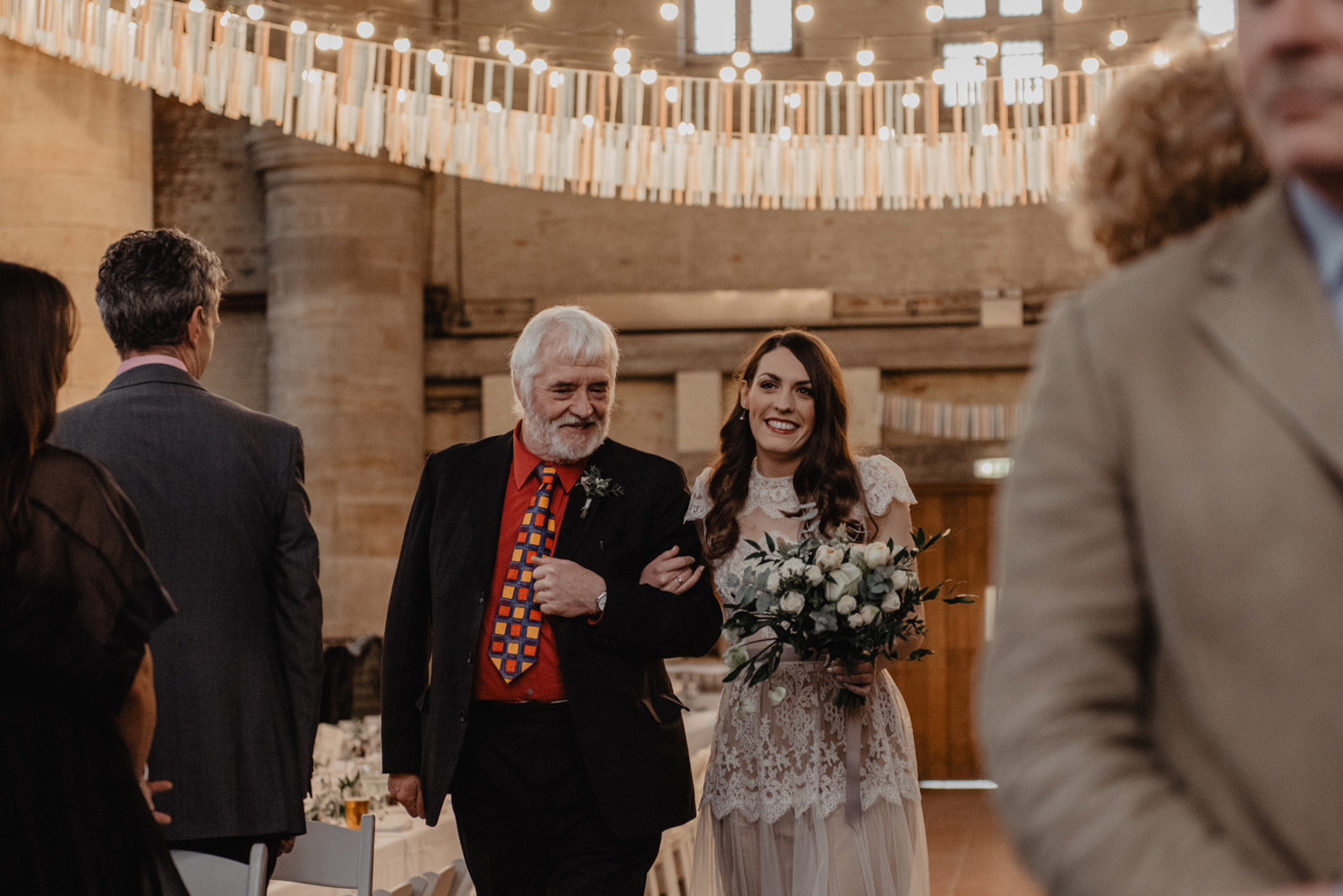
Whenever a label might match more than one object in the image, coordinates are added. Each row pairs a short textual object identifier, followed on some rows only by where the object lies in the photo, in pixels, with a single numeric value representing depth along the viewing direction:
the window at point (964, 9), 11.88
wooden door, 12.28
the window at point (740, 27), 11.94
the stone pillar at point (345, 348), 11.64
